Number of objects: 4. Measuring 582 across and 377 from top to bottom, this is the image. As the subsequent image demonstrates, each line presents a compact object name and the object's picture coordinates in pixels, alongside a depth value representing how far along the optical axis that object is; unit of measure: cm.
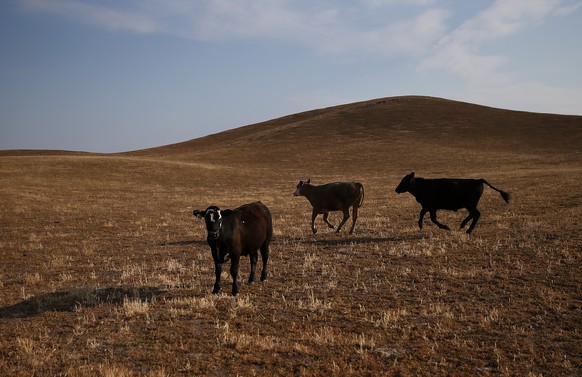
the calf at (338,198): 1714
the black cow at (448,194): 1540
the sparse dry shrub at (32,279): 1041
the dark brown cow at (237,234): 866
